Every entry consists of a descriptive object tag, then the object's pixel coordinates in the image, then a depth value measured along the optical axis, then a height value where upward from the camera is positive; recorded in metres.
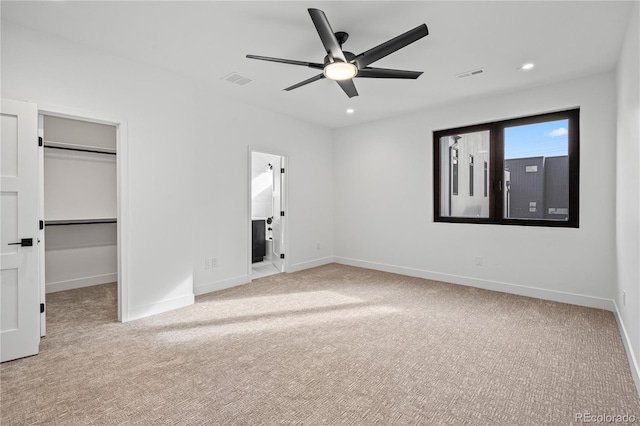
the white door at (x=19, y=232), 2.48 -0.17
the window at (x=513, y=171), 3.99 +0.57
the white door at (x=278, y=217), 5.58 -0.11
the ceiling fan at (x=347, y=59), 2.19 +1.29
